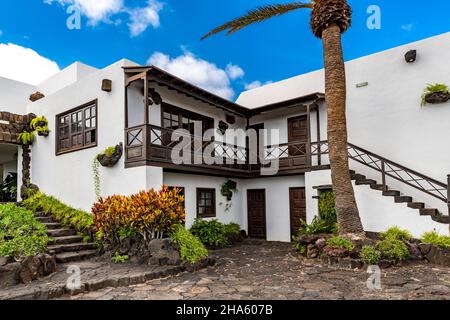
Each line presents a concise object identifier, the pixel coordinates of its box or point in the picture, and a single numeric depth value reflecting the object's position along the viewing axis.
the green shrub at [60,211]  9.62
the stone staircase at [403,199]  8.52
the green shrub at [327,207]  10.43
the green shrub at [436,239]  7.84
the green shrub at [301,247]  9.36
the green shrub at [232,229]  11.78
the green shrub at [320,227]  10.04
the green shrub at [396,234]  8.61
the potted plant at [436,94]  9.59
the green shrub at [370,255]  7.40
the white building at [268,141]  9.52
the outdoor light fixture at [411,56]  10.34
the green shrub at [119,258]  7.93
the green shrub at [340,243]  7.80
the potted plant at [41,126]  12.12
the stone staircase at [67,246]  8.15
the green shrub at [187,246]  7.69
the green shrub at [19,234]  6.45
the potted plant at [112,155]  9.52
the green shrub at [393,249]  7.62
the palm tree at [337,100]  8.46
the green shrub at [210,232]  10.88
